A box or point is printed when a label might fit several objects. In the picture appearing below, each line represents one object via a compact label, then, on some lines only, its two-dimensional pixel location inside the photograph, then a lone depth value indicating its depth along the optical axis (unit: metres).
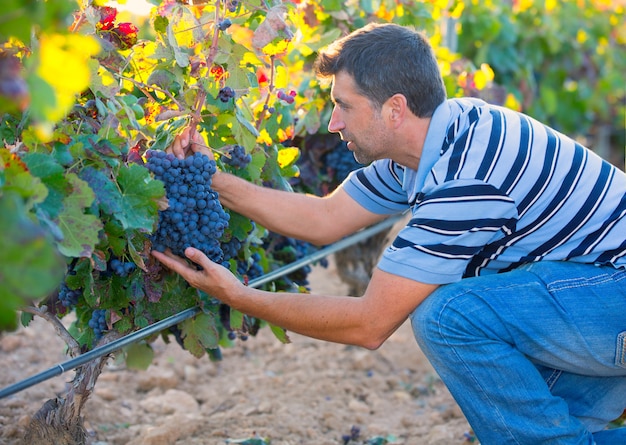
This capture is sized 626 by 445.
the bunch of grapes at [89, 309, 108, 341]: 2.36
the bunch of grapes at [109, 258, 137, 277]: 2.18
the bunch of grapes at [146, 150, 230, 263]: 2.21
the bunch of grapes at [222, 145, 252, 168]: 2.56
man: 2.25
